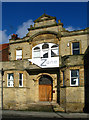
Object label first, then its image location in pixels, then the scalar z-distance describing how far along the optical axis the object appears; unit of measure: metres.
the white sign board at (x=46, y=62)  16.77
